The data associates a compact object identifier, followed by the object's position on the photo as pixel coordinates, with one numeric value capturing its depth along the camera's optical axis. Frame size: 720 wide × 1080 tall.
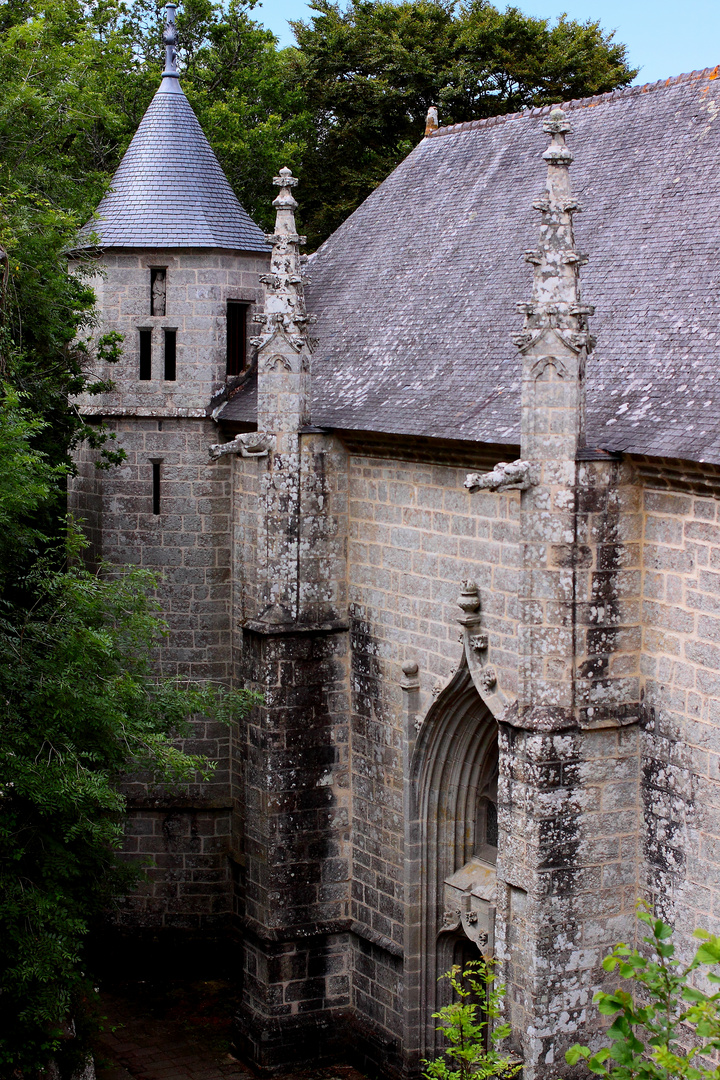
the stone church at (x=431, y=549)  11.53
